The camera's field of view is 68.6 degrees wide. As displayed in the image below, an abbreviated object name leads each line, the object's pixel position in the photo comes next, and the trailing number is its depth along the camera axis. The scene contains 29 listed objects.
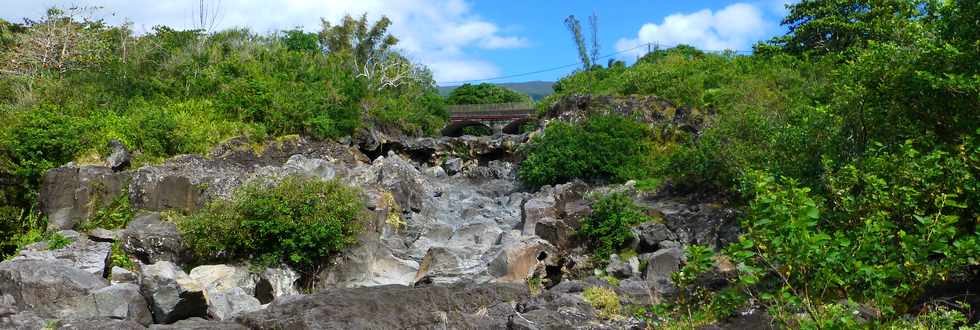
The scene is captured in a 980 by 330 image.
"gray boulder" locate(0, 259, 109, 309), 9.59
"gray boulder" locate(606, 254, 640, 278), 13.78
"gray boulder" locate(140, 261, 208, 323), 9.12
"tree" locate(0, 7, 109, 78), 25.09
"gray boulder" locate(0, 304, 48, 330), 7.84
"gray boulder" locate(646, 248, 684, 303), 12.80
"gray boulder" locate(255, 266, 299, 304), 12.93
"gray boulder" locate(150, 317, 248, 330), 7.24
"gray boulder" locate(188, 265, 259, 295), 12.54
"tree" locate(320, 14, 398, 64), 43.97
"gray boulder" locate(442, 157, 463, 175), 28.66
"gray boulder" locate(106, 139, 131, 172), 17.69
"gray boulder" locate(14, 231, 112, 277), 12.84
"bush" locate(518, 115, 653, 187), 20.97
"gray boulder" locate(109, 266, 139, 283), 11.56
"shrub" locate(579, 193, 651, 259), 15.08
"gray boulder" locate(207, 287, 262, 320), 9.80
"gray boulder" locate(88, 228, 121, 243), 14.01
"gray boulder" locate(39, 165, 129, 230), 16.08
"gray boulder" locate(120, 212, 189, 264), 13.70
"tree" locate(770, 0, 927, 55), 25.59
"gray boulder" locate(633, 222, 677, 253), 15.08
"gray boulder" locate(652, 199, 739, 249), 14.90
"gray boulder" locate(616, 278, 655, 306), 9.66
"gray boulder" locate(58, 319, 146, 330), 6.94
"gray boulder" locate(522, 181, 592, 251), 15.70
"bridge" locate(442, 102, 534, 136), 42.06
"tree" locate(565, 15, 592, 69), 62.06
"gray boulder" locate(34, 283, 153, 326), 9.35
